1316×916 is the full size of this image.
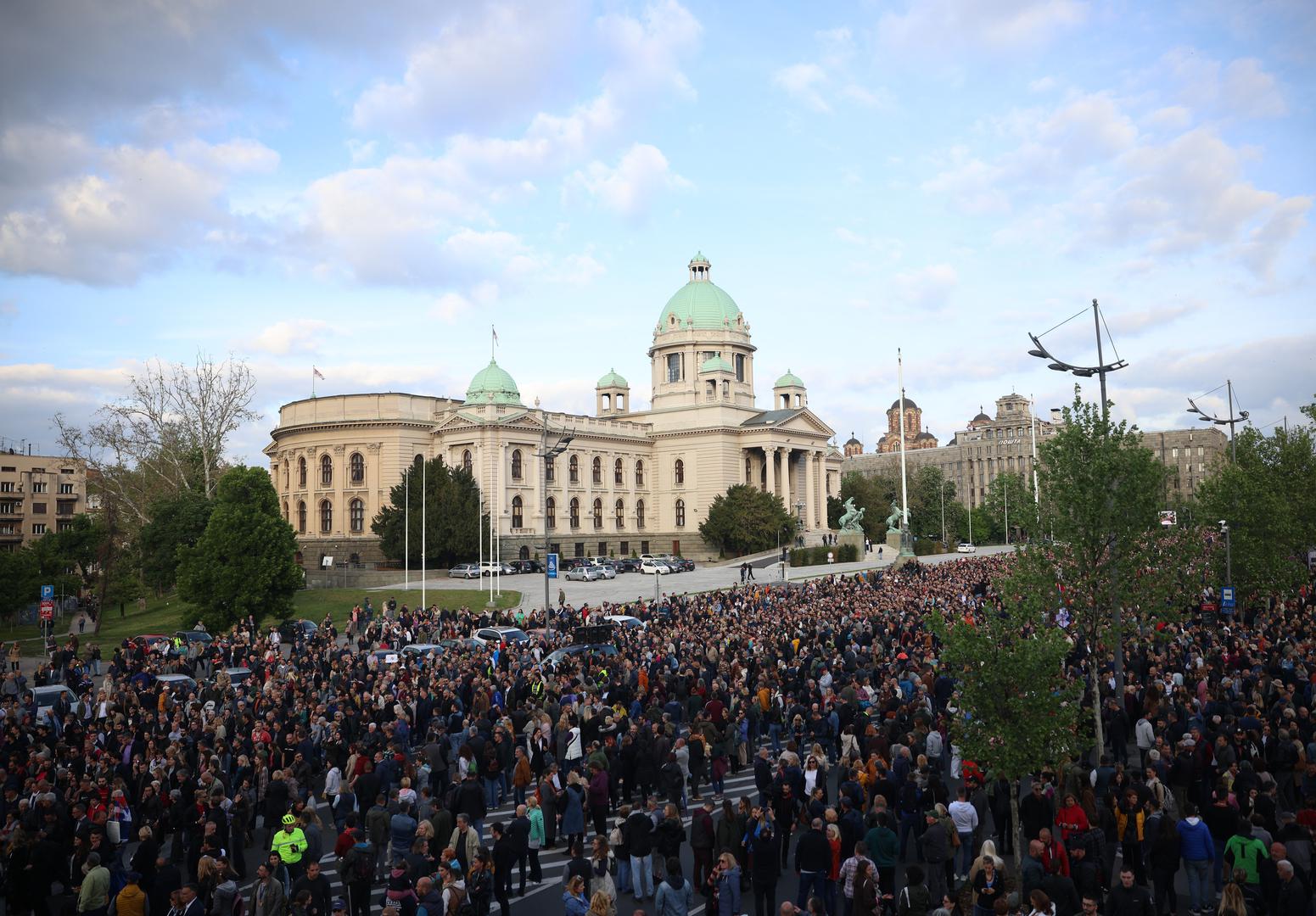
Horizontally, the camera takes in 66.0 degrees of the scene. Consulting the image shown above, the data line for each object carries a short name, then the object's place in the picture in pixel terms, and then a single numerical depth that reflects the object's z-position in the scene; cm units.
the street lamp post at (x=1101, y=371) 1914
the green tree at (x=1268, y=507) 3244
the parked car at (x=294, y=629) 4028
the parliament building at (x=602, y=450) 7650
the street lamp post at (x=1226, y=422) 3894
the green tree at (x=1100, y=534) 1895
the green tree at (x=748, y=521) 7756
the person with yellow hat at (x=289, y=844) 1220
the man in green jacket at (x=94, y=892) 1151
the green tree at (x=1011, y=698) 1284
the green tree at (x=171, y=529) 5653
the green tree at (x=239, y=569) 4400
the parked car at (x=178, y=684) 2445
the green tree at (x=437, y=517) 6259
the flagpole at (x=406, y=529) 5775
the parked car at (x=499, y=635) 3347
